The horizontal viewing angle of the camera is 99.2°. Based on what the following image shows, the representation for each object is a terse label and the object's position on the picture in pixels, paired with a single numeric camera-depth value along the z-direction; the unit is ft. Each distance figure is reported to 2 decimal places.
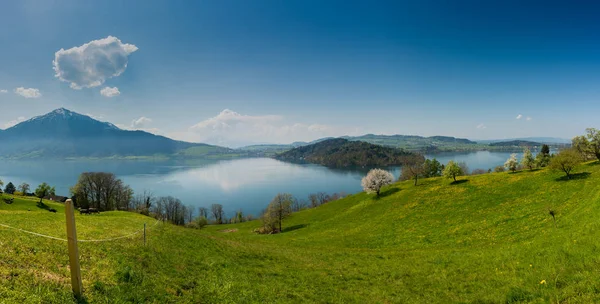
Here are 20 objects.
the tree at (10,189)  364.36
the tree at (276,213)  227.20
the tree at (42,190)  236.84
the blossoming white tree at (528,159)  226.99
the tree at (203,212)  436.56
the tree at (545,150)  239.50
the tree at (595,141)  175.82
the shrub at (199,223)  320.66
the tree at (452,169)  199.52
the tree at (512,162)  218.38
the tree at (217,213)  402.09
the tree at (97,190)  287.89
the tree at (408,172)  247.09
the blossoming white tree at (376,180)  230.07
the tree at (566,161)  130.62
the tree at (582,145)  180.38
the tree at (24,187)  319.27
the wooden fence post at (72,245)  25.31
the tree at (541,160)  224.74
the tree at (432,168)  379.55
